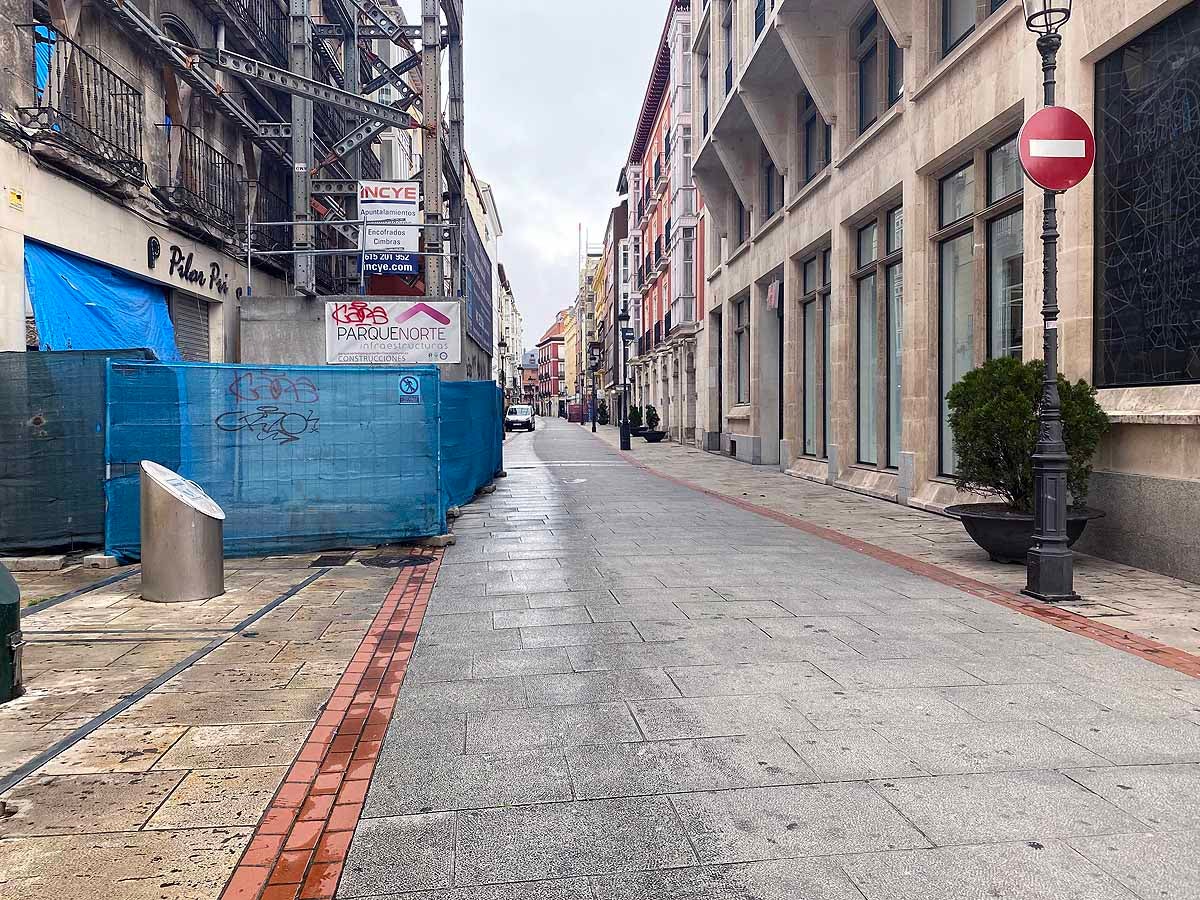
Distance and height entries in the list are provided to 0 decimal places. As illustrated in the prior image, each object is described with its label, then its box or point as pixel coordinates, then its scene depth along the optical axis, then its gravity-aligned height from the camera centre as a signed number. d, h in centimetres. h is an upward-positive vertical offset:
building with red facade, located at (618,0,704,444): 3619 +874
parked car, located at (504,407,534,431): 5956 +44
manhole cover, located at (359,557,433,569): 867 -135
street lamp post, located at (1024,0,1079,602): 691 -30
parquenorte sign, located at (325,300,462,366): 1424 +150
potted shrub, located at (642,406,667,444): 4091 -17
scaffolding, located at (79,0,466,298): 1459 +604
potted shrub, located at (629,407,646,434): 4630 +20
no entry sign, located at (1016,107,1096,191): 693 +215
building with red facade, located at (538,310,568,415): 17600 +1186
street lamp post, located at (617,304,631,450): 3306 +1
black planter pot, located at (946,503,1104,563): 795 -96
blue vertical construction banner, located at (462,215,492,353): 2630 +472
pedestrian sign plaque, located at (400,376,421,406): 942 +38
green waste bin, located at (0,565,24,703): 450 -109
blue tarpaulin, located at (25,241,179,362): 1038 +159
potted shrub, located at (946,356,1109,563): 811 -17
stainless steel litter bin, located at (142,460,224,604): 693 -91
